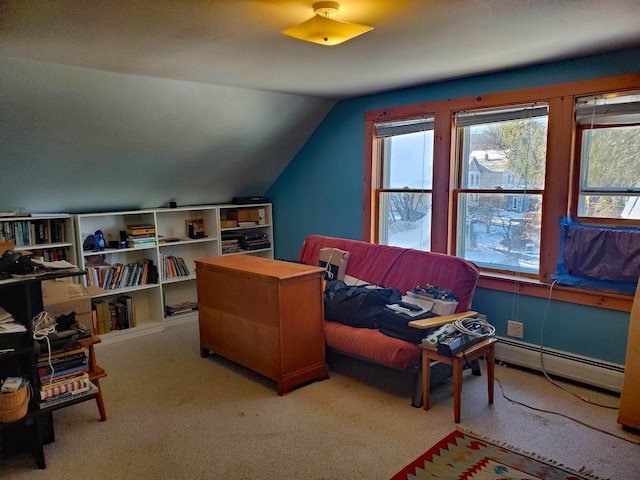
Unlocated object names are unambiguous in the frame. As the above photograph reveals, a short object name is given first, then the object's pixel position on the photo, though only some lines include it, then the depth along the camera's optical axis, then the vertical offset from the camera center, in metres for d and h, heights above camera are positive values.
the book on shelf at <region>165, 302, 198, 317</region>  4.76 -1.30
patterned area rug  2.17 -1.39
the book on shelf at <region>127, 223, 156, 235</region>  4.38 -0.43
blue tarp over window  2.89 -0.51
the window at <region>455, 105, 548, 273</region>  3.39 -0.04
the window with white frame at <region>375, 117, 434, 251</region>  4.03 -0.01
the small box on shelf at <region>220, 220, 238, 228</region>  5.10 -0.46
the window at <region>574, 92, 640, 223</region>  2.94 +0.14
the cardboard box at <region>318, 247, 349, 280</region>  3.87 -0.69
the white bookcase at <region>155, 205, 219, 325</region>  4.74 -0.68
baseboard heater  3.01 -1.28
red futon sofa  2.88 -0.74
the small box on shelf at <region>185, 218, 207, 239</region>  4.92 -0.49
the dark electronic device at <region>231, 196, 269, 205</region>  5.21 -0.20
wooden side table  2.65 -1.06
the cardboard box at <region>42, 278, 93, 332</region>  2.81 -0.72
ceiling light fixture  2.10 +0.72
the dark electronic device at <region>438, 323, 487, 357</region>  2.65 -0.94
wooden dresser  3.03 -0.93
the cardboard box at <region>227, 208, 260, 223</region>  5.23 -0.37
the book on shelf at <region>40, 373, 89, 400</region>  2.41 -1.09
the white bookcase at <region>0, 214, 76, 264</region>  3.71 -0.42
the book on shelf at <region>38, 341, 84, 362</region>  2.44 -0.91
